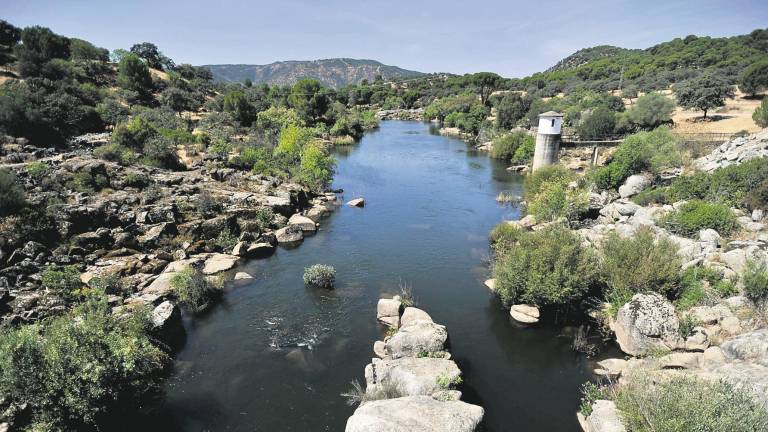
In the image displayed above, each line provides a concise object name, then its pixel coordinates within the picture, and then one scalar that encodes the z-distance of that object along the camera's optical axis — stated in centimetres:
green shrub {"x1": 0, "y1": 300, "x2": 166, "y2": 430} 1246
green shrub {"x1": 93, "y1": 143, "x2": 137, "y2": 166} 4212
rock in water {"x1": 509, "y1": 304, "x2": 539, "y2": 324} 2147
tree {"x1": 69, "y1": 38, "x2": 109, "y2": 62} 9575
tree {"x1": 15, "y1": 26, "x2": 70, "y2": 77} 7169
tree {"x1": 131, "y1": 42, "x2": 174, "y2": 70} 11988
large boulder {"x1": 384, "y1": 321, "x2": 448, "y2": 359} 1761
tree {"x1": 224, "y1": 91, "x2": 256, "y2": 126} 8259
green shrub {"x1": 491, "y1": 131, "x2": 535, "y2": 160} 6551
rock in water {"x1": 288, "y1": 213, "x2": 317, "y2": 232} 3516
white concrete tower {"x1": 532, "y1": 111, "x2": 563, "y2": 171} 4881
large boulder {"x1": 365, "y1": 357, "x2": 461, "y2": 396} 1480
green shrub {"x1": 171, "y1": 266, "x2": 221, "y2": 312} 2270
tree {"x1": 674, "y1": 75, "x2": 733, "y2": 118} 6289
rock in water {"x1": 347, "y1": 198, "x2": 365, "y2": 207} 4269
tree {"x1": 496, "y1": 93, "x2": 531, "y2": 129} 9231
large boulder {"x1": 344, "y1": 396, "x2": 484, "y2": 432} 1177
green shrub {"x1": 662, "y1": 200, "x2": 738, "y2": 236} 2542
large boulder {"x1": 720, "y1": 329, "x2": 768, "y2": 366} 1529
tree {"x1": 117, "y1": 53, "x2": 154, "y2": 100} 8662
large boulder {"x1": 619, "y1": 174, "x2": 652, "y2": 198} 3681
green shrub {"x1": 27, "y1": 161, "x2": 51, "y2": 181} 3231
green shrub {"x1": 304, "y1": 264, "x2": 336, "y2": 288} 2522
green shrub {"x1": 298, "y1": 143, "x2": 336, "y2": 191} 4653
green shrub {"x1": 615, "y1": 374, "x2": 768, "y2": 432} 1065
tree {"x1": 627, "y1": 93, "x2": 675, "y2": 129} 5969
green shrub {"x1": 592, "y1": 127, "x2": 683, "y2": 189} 3816
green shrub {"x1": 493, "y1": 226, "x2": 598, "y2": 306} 2067
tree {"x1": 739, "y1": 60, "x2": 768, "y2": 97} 6700
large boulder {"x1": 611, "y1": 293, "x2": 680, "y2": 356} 1803
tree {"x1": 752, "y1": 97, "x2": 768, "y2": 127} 4641
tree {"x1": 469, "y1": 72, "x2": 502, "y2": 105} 13425
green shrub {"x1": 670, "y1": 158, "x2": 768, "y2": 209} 2714
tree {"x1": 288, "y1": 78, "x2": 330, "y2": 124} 9869
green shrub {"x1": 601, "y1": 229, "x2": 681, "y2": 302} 2025
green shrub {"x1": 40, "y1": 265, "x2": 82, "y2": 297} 2058
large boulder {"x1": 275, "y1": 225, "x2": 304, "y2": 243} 3284
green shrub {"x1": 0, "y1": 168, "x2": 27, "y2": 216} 2553
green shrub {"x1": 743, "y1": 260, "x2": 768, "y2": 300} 1827
